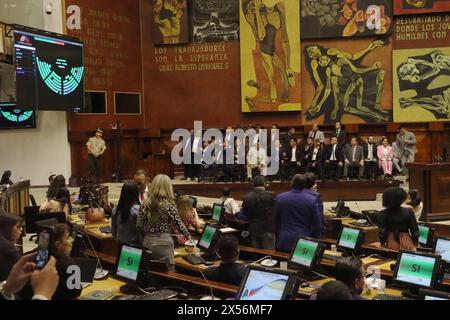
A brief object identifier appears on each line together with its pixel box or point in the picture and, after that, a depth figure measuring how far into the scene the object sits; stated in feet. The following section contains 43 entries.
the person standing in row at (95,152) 49.57
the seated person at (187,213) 23.82
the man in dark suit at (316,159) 46.52
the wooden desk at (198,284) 14.11
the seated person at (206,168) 48.85
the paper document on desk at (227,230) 24.12
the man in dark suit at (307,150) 47.52
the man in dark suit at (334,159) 46.47
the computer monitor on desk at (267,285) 12.19
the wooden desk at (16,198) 31.59
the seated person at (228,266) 14.60
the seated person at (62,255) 13.79
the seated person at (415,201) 24.40
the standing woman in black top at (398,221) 18.04
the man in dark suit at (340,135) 47.99
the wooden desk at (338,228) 26.55
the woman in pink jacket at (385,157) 47.05
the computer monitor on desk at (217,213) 27.43
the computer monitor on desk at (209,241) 19.88
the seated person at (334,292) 9.67
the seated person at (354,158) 46.75
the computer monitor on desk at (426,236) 19.84
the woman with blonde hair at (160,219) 17.95
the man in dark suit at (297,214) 19.87
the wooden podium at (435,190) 35.53
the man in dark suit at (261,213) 24.14
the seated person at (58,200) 24.70
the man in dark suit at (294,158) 47.78
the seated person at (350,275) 12.26
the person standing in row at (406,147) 49.11
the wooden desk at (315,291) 14.37
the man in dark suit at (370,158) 46.91
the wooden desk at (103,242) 23.68
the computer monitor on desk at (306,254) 16.31
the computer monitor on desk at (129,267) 15.47
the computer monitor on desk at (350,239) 19.20
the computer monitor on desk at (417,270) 14.28
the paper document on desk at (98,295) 15.05
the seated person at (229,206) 29.39
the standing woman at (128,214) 19.57
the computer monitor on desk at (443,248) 17.13
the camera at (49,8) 49.83
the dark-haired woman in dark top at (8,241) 15.33
